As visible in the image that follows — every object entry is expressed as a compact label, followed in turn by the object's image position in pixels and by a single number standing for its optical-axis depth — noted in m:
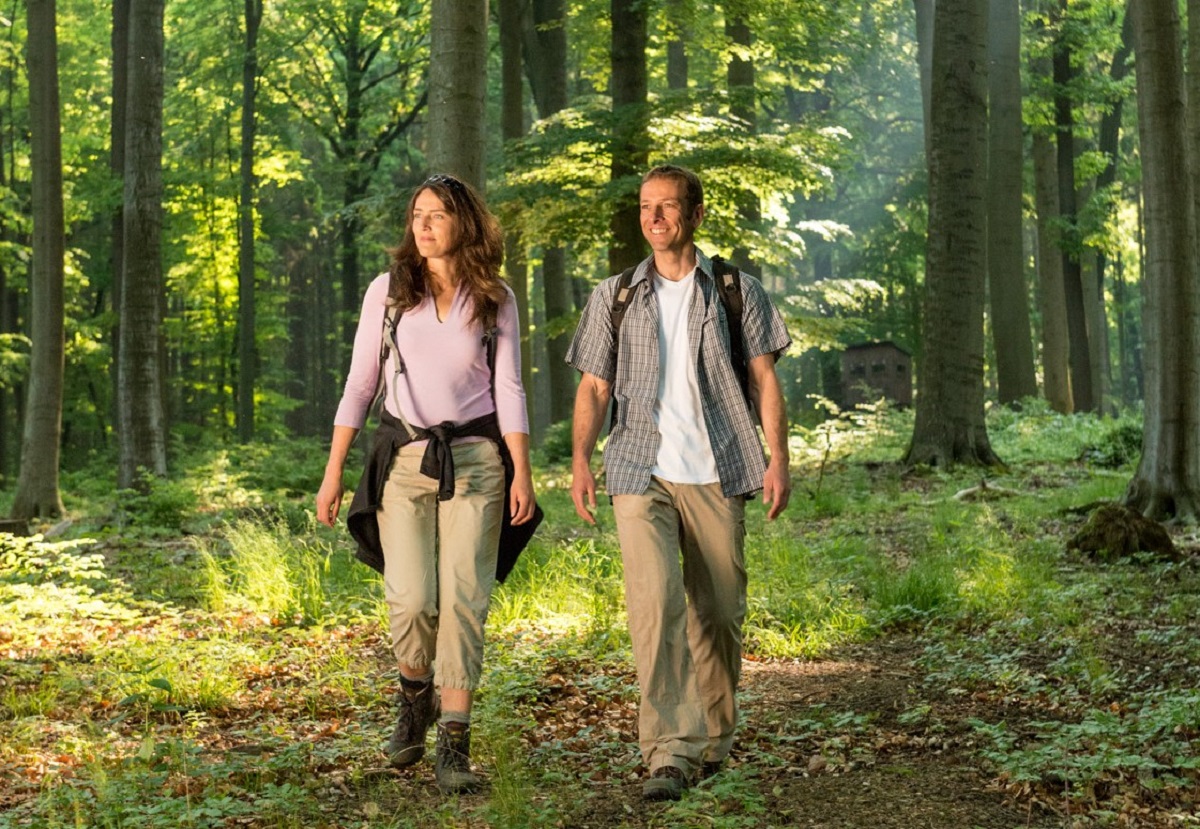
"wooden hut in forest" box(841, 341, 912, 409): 35.84
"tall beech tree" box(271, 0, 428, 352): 30.23
